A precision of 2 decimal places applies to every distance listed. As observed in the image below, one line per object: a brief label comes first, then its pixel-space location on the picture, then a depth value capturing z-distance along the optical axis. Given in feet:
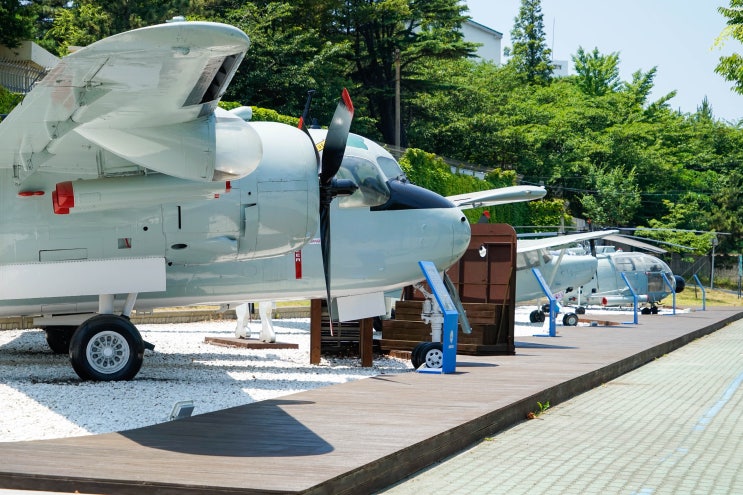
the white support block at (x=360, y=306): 50.83
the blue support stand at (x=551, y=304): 80.28
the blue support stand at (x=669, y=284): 133.07
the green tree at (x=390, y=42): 183.83
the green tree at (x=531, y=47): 290.76
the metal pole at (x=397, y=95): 169.69
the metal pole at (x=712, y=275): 204.88
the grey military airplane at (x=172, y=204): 29.07
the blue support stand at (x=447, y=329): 46.06
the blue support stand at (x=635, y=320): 106.22
